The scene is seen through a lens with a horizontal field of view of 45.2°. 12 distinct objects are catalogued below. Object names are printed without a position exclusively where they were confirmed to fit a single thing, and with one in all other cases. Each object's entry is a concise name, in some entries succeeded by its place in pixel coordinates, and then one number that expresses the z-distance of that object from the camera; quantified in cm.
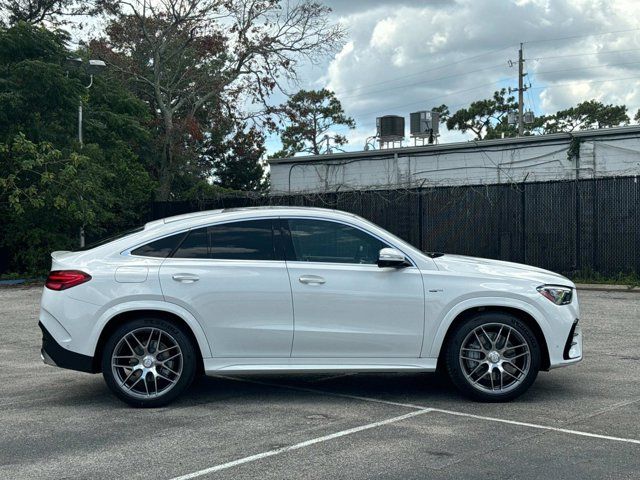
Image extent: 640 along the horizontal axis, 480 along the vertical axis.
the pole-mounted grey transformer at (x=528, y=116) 5162
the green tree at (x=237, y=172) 5434
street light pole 2179
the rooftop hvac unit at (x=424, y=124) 2986
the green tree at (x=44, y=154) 2041
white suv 652
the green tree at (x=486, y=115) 6625
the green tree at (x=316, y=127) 6450
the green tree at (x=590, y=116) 6406
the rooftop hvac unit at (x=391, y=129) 2928
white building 1991
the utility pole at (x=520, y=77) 5254
